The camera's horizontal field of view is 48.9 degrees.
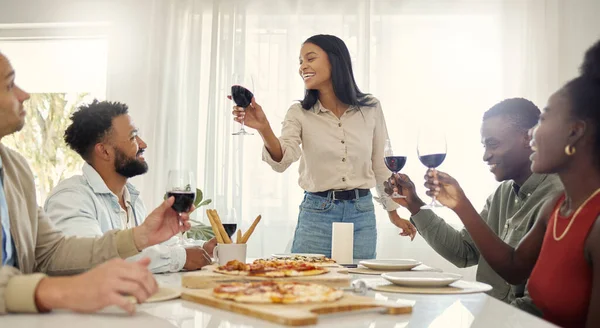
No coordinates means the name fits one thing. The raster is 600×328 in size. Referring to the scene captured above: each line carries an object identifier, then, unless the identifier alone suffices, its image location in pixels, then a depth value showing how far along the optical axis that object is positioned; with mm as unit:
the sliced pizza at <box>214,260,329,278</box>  1537
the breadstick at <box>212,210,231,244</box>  1910
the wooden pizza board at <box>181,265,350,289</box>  1450
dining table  1063
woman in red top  1447
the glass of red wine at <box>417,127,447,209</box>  1950
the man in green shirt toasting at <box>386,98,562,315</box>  2117
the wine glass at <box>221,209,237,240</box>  2000
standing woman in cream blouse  2855
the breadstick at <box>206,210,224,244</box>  1910
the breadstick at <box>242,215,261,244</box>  1915
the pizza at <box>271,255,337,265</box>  1995
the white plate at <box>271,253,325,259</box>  2268
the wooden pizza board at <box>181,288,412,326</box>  1034
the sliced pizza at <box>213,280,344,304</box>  1140
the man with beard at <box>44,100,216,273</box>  2045
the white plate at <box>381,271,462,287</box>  1513
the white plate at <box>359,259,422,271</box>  1956
